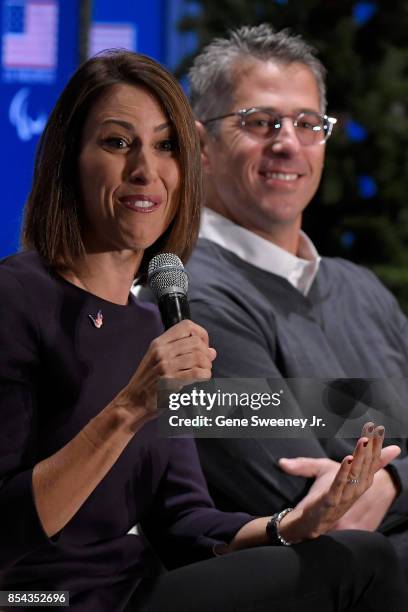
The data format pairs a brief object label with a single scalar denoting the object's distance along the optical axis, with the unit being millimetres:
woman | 4113
